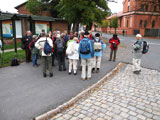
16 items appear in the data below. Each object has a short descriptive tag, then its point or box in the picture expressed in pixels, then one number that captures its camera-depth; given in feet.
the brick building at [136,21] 86.12
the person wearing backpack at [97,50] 22.33
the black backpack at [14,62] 26.59
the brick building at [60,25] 60.18
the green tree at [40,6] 78.28
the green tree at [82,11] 52.02
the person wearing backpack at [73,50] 21.72
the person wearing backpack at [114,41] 30.68
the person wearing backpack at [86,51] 18.99
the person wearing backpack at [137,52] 22.66
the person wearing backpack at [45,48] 20.01
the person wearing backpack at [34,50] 26.11
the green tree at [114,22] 173.97
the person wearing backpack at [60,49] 22.68
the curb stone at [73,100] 11.93
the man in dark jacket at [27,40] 27.47
